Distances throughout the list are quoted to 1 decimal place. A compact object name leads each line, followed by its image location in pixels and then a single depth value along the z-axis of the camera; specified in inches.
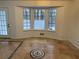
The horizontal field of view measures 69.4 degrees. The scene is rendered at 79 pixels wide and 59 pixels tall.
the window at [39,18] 132.6
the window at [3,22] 127.2
